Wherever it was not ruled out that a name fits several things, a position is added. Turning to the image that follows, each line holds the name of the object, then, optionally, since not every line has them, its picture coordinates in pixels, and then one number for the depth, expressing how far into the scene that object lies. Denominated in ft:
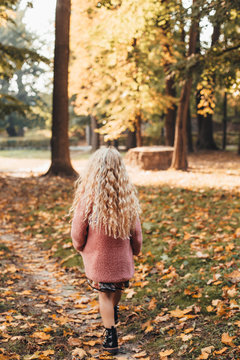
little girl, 11.43
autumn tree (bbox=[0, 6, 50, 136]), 152.46
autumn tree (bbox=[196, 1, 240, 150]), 29.09
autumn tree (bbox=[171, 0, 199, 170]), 43.04
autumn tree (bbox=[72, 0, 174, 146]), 43.34
